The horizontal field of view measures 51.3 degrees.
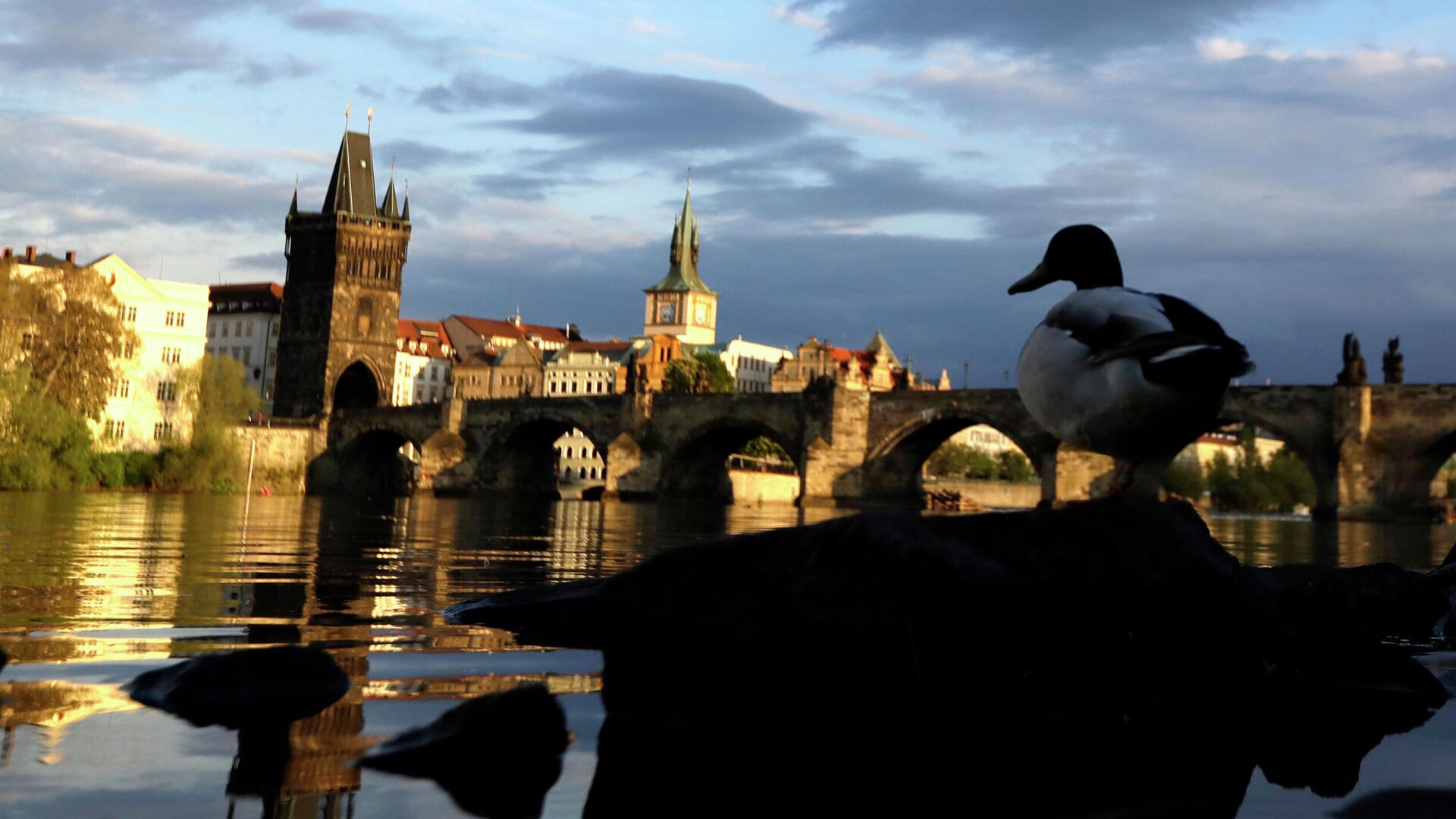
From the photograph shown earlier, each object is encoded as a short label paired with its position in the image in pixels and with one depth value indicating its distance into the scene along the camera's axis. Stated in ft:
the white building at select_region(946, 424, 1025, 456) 472.03
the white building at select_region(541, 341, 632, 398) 391.04
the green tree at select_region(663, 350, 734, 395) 357.41
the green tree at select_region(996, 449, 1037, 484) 383.45
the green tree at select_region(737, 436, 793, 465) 321.32
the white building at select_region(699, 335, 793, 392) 442.50
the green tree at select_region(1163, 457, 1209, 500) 324.39
